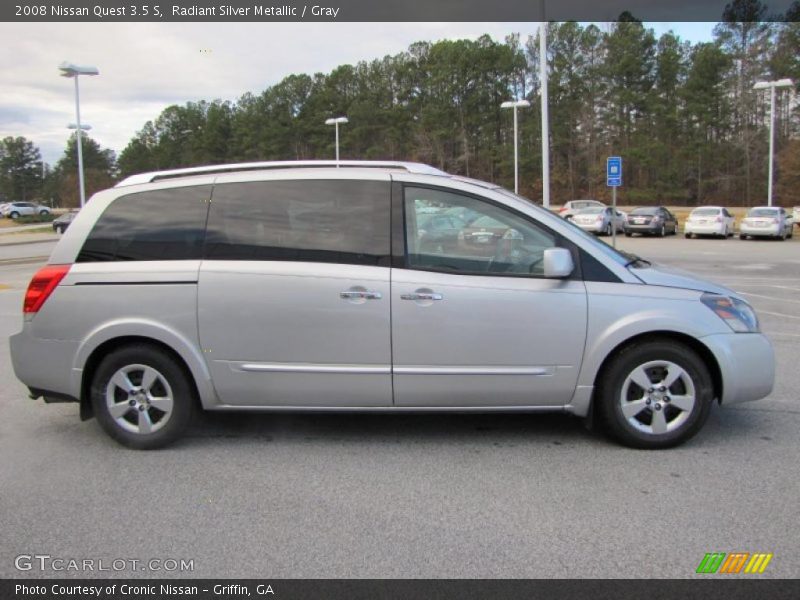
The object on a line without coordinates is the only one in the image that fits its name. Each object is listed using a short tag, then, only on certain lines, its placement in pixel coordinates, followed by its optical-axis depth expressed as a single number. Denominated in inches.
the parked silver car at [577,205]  1669.4
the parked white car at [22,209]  2735.7
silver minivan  175.8
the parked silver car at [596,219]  1294.3
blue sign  808.3
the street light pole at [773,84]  1355.8
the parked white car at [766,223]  1169.4
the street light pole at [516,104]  1619.1
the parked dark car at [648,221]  1315.2
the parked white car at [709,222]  1206.9
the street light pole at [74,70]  1126.4
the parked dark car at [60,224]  1817.9
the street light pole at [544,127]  804.6
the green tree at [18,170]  4867.1
